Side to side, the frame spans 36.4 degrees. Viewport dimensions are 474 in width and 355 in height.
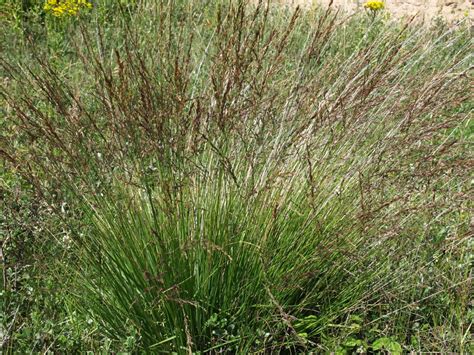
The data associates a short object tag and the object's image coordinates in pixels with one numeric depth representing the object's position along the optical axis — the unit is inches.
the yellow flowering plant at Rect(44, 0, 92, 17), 216.5
